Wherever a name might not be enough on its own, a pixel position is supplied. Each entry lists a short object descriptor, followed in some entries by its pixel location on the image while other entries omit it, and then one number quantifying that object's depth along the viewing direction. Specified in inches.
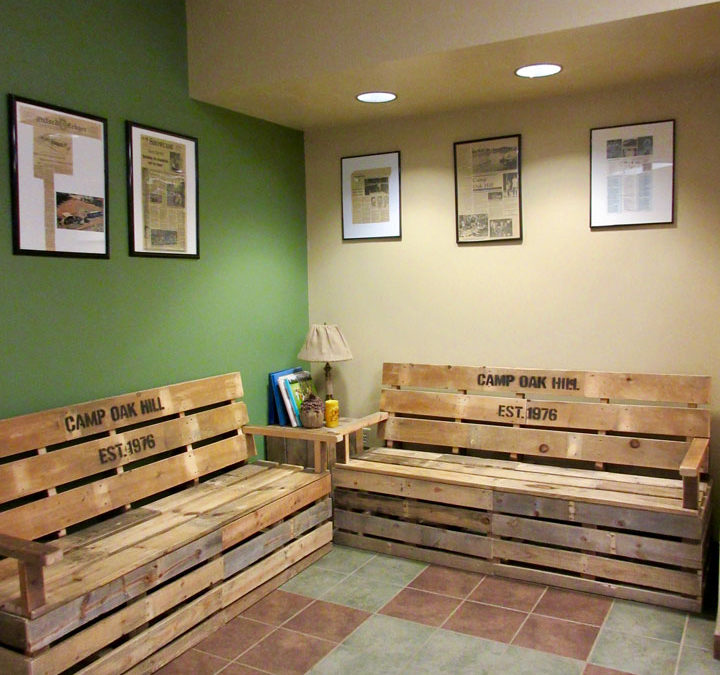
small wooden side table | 148.0
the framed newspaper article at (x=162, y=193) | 133.2
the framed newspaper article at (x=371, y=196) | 171.6
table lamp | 162.7
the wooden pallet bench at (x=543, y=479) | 122.8
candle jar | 158.4
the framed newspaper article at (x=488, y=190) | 157.0
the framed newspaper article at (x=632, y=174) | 141.9
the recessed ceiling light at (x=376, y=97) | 147.3
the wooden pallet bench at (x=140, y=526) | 91.2
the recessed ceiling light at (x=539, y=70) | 129.2
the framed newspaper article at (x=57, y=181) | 112.7
